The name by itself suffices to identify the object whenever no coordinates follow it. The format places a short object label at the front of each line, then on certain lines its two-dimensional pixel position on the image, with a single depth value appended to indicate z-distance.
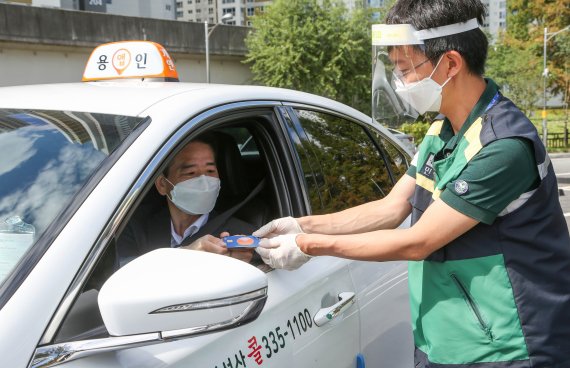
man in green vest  1.76
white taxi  1.32
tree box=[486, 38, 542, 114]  31.05
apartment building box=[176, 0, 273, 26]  117.12
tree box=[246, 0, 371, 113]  29.02
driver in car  2.39
